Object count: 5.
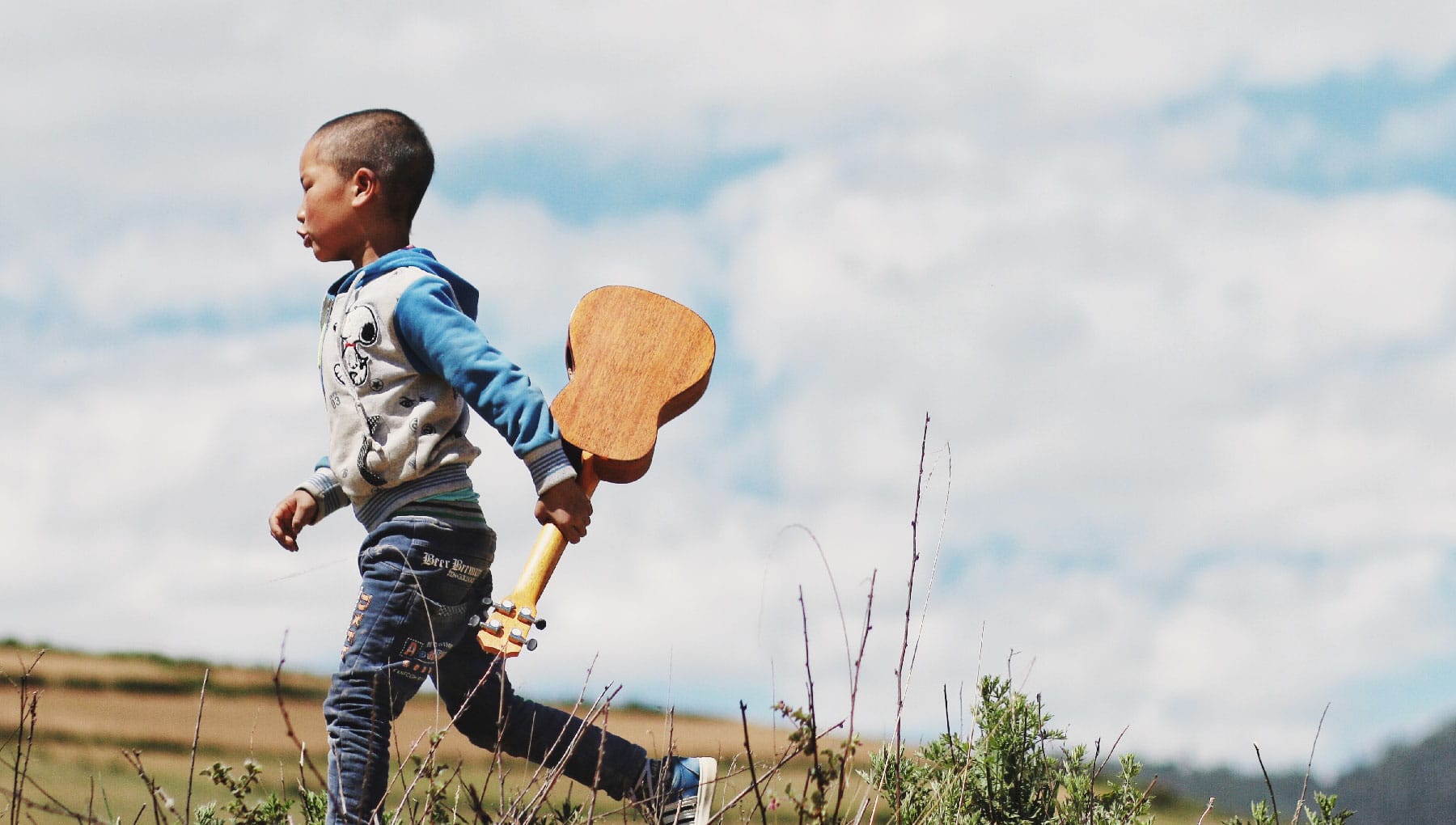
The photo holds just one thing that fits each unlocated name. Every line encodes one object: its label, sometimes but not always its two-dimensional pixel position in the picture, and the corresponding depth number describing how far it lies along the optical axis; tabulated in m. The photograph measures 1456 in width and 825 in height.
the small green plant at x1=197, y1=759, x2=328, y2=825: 6.52
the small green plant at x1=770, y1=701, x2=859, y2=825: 4.80
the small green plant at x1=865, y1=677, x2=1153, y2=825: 6.97
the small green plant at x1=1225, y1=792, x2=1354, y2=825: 6.70
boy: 5.61
